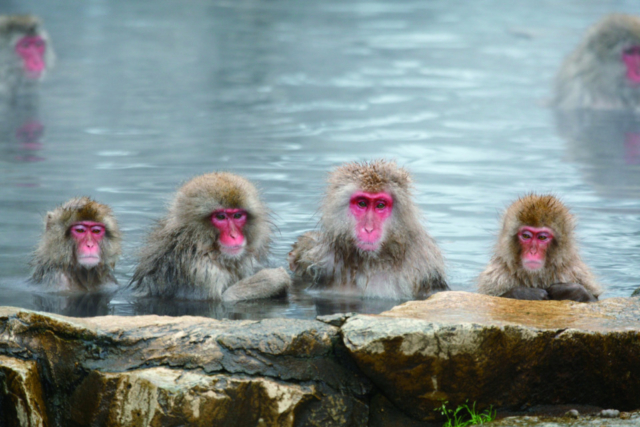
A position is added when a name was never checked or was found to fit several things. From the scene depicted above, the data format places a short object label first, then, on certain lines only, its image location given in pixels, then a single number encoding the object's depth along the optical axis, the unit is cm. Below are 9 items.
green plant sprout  780
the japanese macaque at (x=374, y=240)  1059
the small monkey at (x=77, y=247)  1112
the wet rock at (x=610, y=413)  777
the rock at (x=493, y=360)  777
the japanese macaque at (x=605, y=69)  2466
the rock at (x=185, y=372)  753
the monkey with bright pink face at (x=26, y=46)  2677
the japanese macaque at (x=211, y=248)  1058
